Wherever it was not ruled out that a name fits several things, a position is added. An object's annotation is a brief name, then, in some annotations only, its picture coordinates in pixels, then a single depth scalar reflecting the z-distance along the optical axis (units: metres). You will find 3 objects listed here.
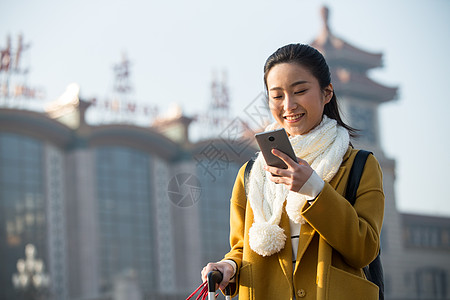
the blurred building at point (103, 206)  30.48
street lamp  29.22
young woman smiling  2.25
